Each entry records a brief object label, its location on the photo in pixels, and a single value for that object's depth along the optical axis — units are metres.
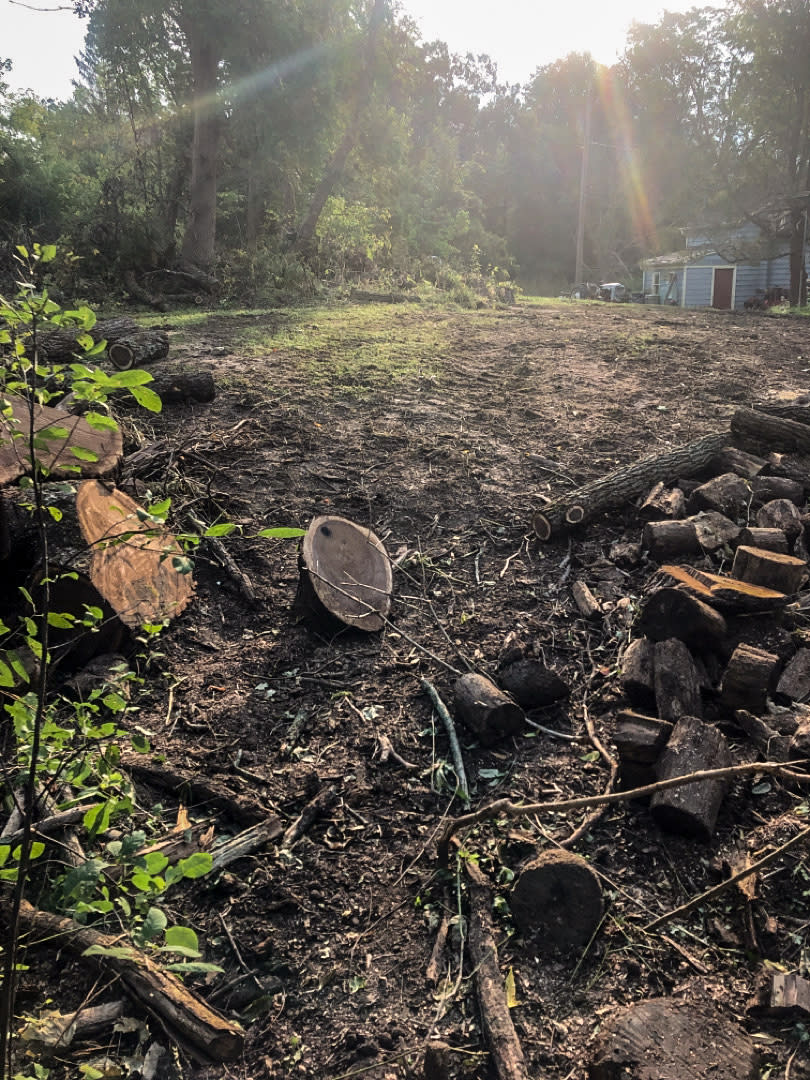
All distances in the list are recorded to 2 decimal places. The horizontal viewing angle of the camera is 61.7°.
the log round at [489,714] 2.60
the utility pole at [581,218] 29.09
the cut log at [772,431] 4.38
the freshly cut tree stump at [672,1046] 1.42
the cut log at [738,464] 4.10
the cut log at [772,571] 2.91
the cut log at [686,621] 2.71
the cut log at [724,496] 3.77
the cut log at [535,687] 2.75
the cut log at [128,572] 2.90
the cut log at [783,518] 3.37
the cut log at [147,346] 6.27
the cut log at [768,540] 3.14
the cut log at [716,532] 3.45
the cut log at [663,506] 3.84
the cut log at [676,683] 2.46
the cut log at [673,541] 3.49
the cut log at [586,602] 3.30
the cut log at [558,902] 1.84
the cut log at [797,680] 2.51
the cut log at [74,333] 5.38
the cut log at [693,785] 2.06
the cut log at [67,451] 2.77
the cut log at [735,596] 2.80
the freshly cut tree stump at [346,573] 3.27
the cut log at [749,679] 2.45
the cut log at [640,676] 2.61
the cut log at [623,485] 3.97
